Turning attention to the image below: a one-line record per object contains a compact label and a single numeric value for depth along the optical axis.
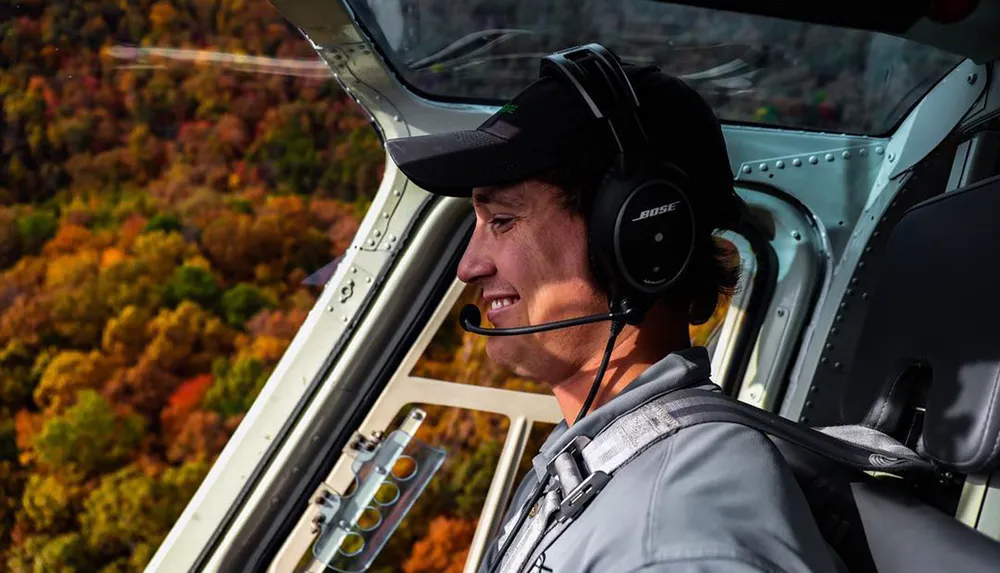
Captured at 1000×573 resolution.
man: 1.19
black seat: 1.05
